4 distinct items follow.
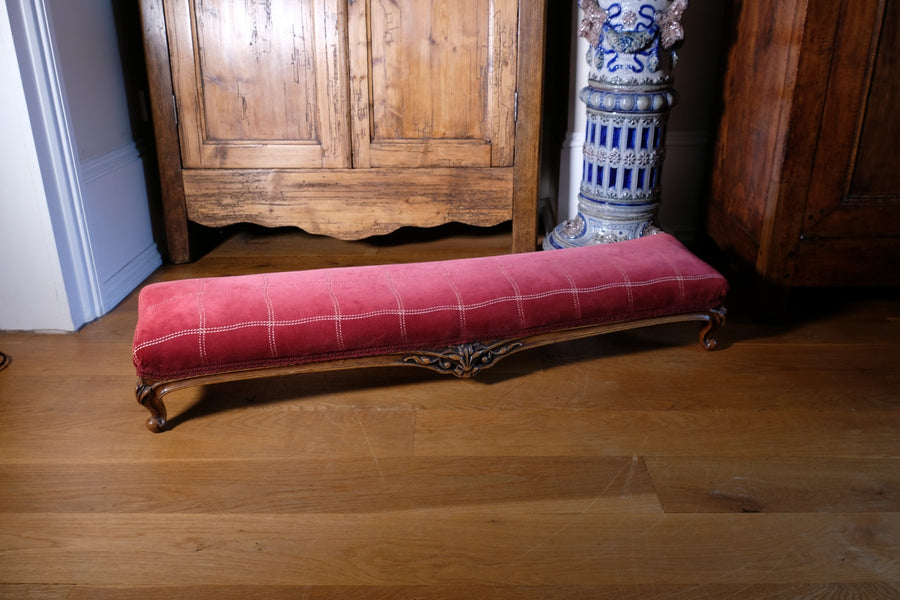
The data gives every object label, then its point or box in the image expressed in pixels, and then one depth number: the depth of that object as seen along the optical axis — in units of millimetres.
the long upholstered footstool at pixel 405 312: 1564
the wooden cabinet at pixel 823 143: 1848
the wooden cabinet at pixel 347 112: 2326
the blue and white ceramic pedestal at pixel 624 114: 2146
